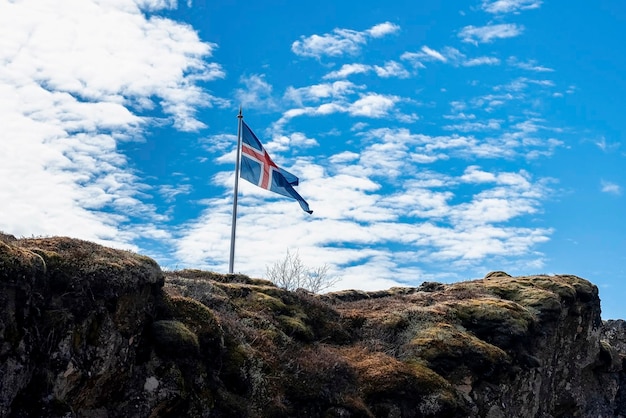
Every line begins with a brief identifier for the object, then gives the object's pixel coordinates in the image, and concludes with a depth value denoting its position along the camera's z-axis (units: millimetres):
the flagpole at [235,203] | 26531
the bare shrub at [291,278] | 50400
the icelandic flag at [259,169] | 29203
